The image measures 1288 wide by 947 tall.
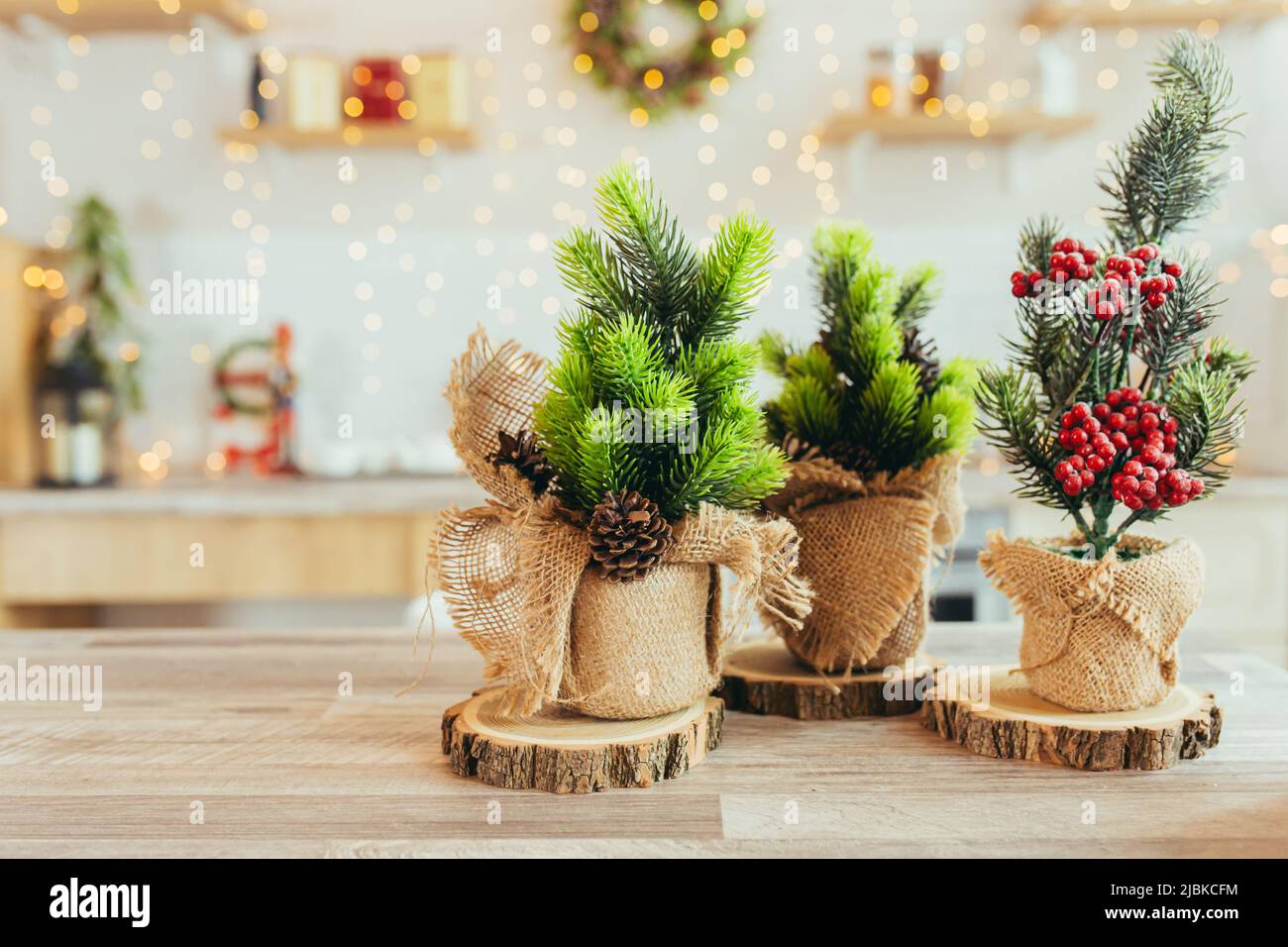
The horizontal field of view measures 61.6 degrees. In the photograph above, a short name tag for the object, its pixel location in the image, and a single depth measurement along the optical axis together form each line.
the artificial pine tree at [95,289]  2.66
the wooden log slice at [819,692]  0.89
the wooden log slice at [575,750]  0.73
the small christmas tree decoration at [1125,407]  0.77
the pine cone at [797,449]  0.91
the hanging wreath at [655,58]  2.84
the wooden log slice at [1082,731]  0.77
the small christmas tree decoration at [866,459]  0.88
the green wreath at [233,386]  2.88
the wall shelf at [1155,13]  2.69
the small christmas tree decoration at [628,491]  0.74
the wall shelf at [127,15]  2.72
